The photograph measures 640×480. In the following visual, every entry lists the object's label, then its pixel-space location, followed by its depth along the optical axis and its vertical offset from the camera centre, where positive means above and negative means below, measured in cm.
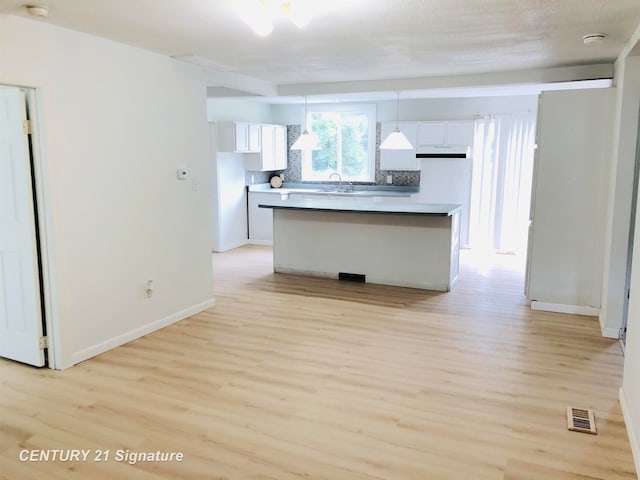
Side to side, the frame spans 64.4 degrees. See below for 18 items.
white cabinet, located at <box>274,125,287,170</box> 872 +34
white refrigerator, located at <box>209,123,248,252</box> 757 -51
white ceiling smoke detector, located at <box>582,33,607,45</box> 357 +91
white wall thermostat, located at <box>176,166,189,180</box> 450 -5
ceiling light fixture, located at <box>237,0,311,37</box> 234 +72
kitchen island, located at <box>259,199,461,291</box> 567 -88
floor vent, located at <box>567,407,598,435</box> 275 -141
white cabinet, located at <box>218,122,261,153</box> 750 +45
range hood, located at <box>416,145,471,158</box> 775 +24
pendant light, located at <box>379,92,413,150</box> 552 +27
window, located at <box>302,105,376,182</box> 859 +41
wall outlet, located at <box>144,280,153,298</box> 423 -101
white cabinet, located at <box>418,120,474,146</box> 776 +52
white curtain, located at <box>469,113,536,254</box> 766 -23
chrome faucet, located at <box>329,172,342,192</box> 860 -23
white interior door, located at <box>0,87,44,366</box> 333 -53
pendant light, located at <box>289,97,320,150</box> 613 +30
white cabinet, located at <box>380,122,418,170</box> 803 +20
